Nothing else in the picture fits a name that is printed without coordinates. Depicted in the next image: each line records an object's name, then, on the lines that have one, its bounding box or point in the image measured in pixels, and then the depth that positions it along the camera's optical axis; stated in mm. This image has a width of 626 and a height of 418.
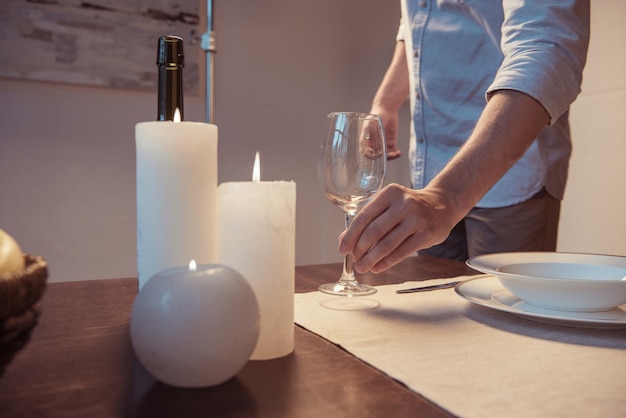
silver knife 772
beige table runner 400
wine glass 732
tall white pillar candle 505
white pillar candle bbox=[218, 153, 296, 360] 471
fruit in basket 312
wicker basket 296
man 702
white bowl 582
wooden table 376
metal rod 1838
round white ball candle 386
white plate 567
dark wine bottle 577
